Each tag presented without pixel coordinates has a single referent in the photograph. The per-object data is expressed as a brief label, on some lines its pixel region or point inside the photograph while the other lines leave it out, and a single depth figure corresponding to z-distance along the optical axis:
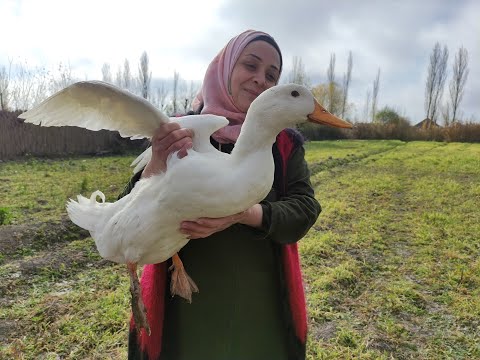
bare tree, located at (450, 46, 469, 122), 42.12
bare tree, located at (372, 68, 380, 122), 47.72
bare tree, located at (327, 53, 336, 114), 39.22
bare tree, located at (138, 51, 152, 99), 28.73
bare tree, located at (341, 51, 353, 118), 42.73
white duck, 1.41
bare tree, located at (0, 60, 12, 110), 19.39
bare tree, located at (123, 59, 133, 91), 27.27
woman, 1.70
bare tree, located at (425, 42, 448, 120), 43.28
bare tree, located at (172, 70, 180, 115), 24.89
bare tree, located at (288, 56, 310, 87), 36.48
